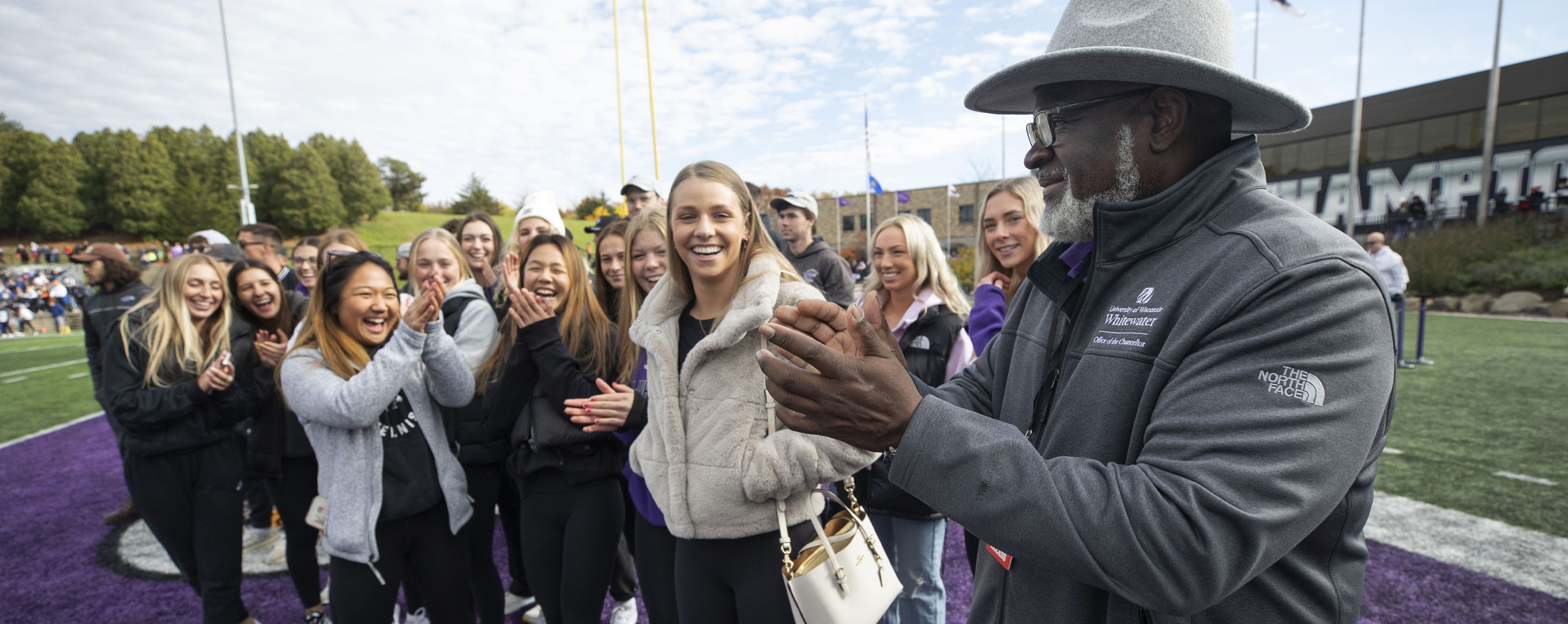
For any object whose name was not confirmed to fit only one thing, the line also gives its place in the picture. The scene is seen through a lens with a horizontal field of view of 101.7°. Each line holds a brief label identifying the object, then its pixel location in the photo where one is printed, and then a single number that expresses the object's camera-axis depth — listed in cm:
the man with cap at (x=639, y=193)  585
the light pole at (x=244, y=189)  1973
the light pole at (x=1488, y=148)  2133
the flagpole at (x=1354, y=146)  2392
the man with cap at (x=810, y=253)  578
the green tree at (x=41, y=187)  5356
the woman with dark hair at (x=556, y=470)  284
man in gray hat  87
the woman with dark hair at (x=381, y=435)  270
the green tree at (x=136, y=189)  5416
